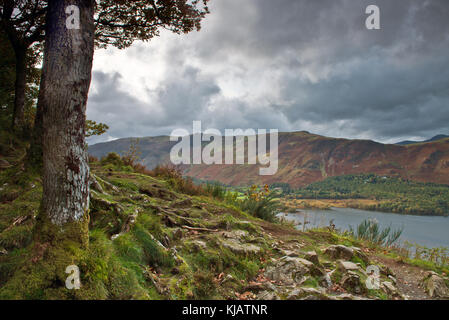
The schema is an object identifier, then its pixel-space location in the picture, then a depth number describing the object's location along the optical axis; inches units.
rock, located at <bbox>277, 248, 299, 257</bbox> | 165.1
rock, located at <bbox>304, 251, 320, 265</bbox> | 152.8
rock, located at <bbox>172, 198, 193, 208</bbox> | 236.2
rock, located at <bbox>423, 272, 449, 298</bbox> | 154.4
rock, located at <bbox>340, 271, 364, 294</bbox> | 130.5
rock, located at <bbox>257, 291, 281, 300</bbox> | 112.2
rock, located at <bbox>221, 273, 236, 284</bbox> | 124.3
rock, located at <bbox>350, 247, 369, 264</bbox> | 185.8
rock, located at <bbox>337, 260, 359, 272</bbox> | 146.5
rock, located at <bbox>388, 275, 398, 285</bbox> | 165.5
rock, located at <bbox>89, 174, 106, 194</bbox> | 167.2
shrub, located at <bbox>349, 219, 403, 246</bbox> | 332.8
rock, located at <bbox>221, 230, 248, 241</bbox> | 175.8
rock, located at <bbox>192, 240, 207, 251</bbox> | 142.9
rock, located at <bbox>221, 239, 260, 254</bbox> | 154.3
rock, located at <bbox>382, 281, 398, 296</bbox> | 140.1
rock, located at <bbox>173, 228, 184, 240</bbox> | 151.9
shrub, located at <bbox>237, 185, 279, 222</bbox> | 364.5
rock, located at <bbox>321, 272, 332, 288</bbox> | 131.7
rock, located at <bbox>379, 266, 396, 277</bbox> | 171.9
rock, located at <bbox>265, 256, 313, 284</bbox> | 135.1
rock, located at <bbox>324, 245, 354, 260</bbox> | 183.3
